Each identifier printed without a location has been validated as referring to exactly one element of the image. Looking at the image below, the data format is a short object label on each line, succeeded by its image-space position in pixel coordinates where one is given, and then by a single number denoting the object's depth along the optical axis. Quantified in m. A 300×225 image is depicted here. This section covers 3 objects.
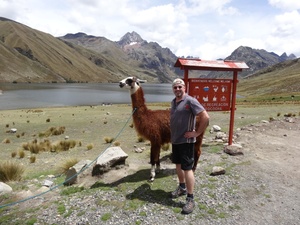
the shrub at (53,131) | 17.97
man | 5.68
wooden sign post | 9.85
